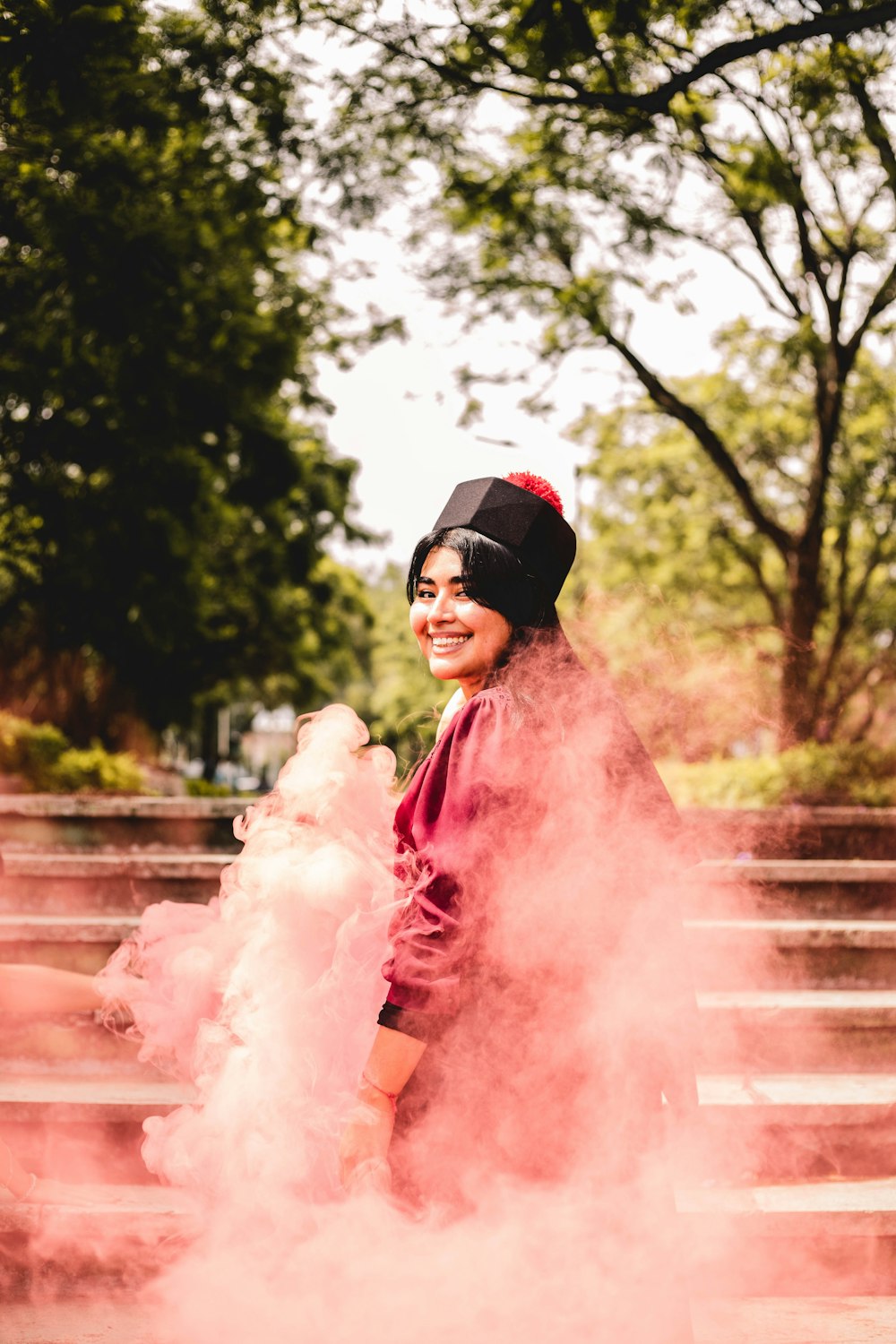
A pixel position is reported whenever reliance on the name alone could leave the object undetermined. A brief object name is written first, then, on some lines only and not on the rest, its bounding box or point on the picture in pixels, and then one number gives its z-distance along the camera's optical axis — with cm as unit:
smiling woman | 185
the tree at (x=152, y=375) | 402
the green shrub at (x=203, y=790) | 1184
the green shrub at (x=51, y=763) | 772
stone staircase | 290
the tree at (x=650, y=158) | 423
